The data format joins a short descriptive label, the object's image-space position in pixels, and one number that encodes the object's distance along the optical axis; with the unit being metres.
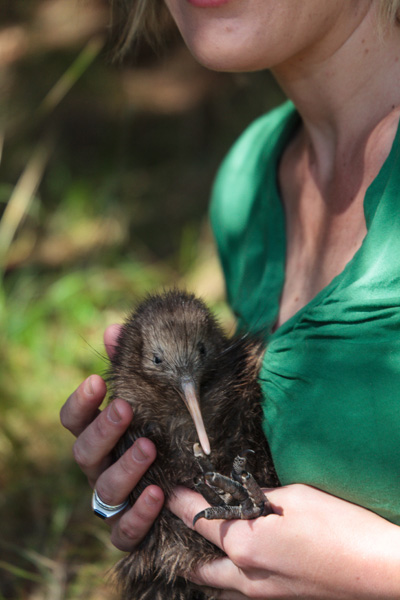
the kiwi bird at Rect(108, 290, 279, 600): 1.07
